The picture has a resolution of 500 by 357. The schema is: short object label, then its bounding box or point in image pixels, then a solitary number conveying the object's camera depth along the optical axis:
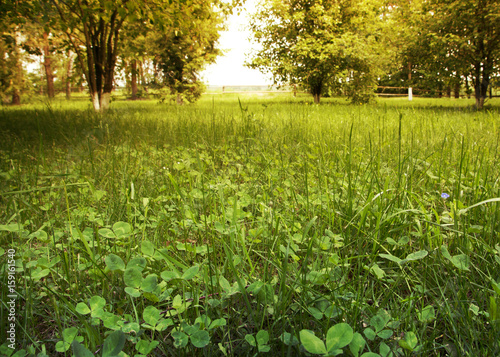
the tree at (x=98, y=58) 7.97
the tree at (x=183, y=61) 14.96
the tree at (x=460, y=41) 8.55
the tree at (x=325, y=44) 11.80
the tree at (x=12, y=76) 16.12
